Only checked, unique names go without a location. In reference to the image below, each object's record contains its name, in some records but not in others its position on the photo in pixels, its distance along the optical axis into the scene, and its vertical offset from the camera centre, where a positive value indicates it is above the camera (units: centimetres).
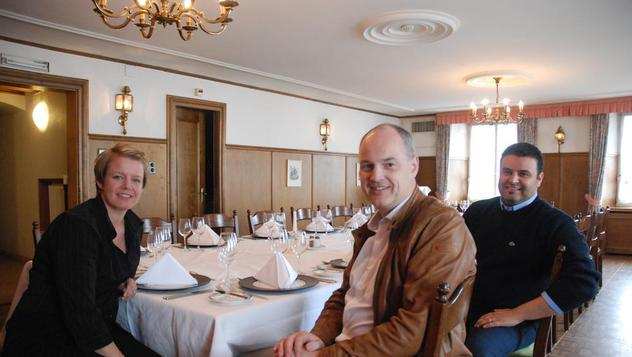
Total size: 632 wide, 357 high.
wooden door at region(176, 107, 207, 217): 789 +2
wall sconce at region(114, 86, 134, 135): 623 +75
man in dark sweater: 208 -47
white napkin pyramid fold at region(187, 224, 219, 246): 372 -61
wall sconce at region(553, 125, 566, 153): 991 +58
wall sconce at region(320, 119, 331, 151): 948 +63
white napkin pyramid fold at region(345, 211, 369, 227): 481 -60
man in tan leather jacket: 152 -35
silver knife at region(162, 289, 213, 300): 221 -63
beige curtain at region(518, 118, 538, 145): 1030 +72
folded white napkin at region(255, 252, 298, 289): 233 -56
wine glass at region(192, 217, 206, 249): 379 -53
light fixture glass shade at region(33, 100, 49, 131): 759 +73
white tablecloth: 197 -71
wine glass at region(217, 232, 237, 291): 224 -45
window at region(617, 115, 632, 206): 946 -3
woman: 193 -56
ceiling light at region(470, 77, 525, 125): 754 +81
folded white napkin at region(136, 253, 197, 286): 238 -58
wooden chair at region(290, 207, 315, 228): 598 -67
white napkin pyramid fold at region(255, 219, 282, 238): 434 -63
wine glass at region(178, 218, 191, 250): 341 -48
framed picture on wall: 884 -21
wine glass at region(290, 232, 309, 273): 270 -48
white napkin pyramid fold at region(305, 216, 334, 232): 466 -63
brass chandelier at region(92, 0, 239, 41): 317 +103
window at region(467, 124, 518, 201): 1107 +19
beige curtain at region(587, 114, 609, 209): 935 +19
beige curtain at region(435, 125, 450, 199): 1125 +13
